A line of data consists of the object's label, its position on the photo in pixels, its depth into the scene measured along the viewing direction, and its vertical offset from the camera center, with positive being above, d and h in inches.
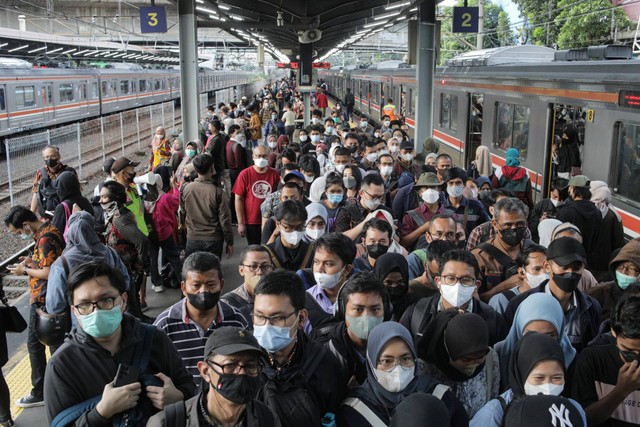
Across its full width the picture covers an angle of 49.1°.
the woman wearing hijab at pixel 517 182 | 328.8 -52.5
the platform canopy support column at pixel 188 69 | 478.6 +0.2
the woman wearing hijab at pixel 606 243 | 251.9 -62.6
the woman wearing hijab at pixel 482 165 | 363.3 -49.7
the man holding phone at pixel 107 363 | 113.1 -49.7
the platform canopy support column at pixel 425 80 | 538.9 -9.0
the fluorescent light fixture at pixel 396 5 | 549.3 +49.3
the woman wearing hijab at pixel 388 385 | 120.5 -54.3
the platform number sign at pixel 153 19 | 532.7 +37.7
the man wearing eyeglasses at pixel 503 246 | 204.8 -52.8
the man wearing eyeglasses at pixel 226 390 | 106.5 -48.2
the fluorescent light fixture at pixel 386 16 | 609.9 +46.4
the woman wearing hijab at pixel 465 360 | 131.8 -55.5
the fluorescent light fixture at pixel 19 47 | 1218.8 +39.6
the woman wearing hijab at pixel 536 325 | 139.7 -50.5
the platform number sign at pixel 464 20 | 559.8 +38.0
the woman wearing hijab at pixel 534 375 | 117.6 -51.2
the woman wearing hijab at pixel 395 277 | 171.8 -50.3
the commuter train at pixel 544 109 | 318.7 -25.1
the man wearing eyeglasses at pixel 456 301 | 157.6 -52.2
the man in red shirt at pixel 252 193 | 305.1 -53.1
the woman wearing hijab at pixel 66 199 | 242.2 -45.0
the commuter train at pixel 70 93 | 887.1 -38.5
